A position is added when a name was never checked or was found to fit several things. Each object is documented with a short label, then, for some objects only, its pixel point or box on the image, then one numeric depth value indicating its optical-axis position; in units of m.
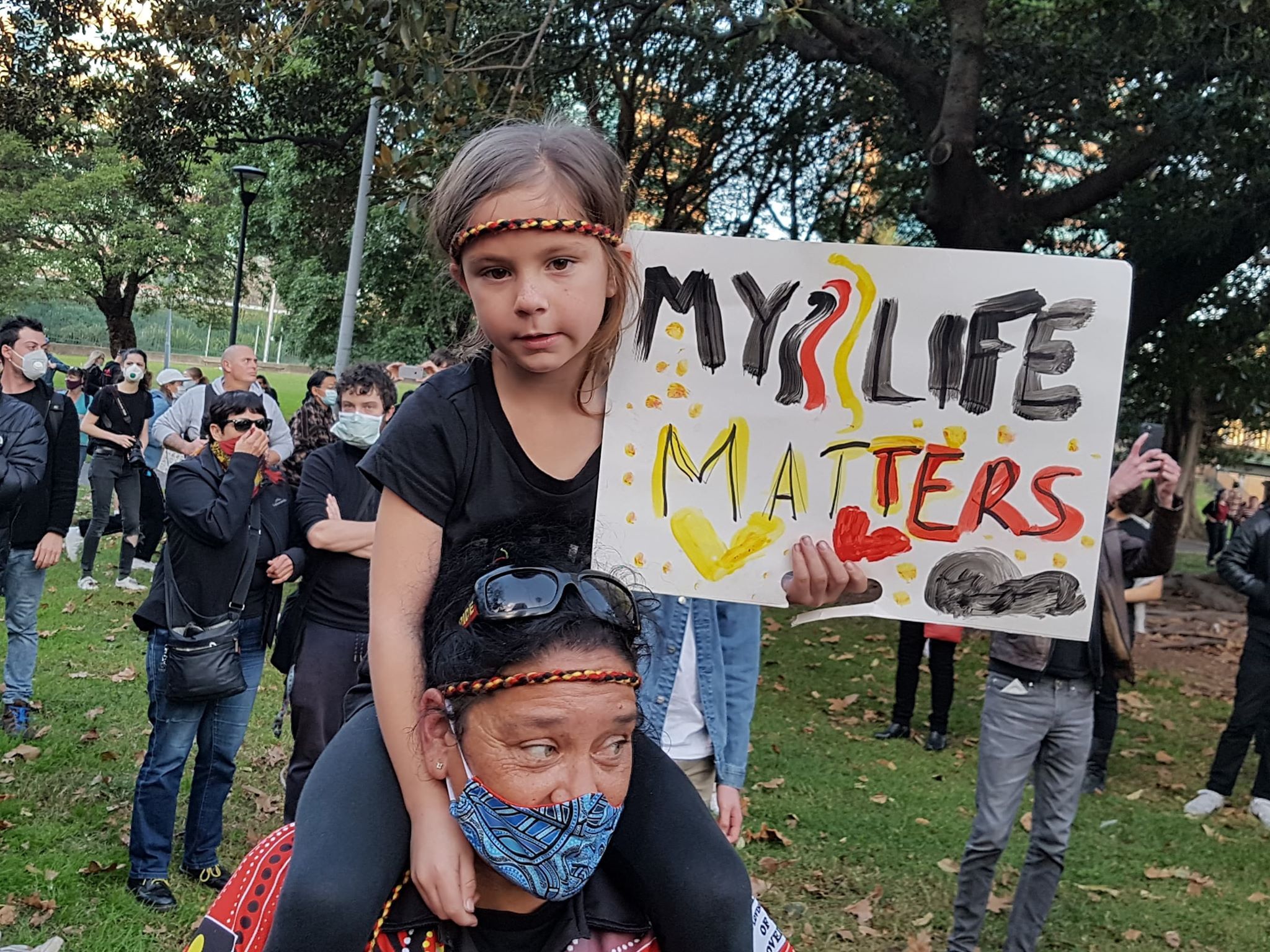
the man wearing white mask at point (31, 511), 6.12
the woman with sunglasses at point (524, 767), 1.77
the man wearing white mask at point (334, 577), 4.86
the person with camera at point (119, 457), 11.06
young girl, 1.80
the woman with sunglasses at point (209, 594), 4.80
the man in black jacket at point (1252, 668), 7.68
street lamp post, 18.80
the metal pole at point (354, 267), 15.35
